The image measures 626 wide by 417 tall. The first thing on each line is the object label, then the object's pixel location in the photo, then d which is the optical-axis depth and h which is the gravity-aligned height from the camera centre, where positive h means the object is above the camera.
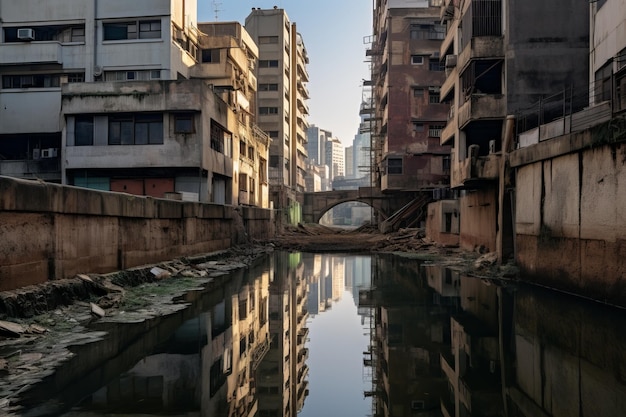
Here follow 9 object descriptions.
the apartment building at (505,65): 22.89 +6.79
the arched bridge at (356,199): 53.78 +1.42
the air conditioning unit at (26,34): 33.78 +11.53
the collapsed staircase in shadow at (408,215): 46.56 -0.17
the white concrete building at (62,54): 33.88 +10.32
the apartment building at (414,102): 49.38 +10.55
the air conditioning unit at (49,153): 33.16 +3.80
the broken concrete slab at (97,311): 9.80 -1.85
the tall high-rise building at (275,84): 69.69 +17.49
